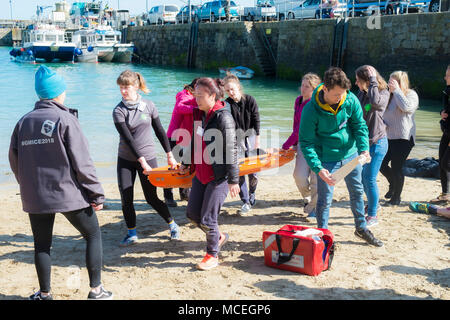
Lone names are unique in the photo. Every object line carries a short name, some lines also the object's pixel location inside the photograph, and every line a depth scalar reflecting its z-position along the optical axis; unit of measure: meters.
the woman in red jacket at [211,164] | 4.16
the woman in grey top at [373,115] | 5.14
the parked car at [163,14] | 45.16
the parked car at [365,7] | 24.62
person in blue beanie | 3.36
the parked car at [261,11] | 33.44
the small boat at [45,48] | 45.00
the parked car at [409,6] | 21.67
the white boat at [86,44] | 45.69
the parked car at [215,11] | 37.25
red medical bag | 4.18
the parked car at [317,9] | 26.94
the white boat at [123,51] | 46.41
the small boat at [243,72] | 31.55
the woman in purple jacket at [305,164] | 5.57
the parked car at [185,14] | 41.17
